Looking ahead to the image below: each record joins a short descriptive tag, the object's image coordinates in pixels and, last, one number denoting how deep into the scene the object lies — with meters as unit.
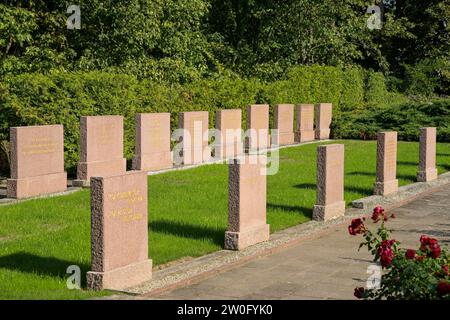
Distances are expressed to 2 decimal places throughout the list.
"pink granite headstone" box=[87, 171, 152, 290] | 8.05
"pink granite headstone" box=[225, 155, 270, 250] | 10.29
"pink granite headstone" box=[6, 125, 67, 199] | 14.42
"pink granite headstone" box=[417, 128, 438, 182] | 17.59
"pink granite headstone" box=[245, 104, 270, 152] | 23.75
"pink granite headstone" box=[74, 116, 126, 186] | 16.20
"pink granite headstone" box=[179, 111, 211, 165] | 20.20
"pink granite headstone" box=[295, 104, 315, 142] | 27.33
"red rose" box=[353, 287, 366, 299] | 6.07
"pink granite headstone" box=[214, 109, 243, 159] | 21.59
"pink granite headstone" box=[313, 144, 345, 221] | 12.64
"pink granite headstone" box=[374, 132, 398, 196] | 15.35
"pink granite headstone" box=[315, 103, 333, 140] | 28.77
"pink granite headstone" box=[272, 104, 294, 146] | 25.78
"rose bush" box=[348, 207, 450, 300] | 5.79
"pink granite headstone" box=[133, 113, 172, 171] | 18.30
